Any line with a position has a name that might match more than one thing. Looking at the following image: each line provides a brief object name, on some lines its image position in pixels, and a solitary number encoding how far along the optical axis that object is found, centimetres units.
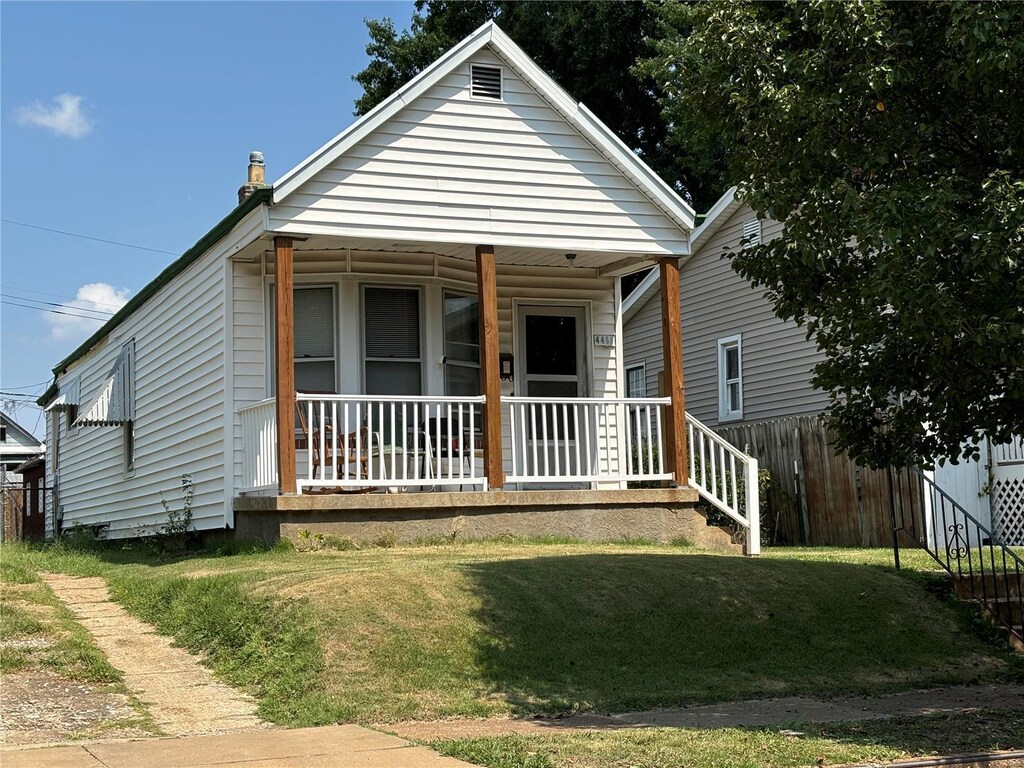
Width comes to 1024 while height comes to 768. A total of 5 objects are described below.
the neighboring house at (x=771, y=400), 1836
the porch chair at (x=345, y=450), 1396
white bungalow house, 1436
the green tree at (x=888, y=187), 801
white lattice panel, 1789
